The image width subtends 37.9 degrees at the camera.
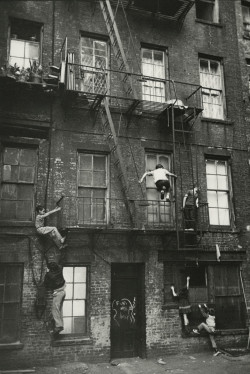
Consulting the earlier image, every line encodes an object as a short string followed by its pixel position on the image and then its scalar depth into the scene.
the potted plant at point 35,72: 10.37
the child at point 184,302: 10.77
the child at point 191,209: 11.24
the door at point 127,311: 10.49
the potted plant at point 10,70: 10.09
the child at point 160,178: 10.20
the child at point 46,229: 9.73
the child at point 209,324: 10.72
